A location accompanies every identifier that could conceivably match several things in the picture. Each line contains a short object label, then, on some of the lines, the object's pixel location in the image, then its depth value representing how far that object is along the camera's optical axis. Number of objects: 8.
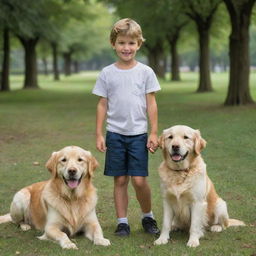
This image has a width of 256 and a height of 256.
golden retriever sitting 5.43
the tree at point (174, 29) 30.33
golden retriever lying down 5.52
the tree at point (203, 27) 29.45
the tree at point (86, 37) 65.25
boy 5.76
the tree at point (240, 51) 20.48
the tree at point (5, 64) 36.12
